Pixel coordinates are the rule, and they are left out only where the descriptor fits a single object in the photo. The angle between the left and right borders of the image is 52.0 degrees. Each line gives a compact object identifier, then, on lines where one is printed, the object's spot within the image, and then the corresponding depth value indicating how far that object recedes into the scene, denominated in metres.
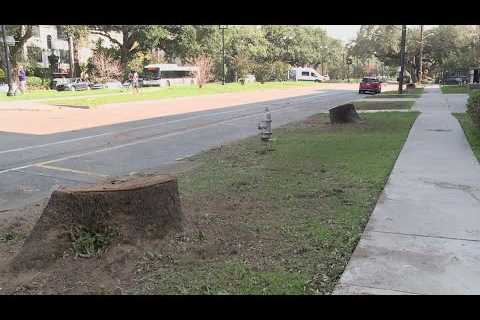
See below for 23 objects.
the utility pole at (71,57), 52.25
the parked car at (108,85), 47.12
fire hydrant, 11.48
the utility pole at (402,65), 30.50
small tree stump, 15.54
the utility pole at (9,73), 29.70
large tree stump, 4.13
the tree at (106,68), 42.85
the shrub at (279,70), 74.06
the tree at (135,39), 53.34
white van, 88.18
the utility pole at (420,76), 61.81
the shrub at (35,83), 45.06
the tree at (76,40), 45.89
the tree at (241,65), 61.03
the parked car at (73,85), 44.50
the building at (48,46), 55.52
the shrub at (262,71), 68.50
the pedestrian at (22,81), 35.84
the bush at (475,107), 10.92
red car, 39.53
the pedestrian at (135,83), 36.34
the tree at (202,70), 45.59
